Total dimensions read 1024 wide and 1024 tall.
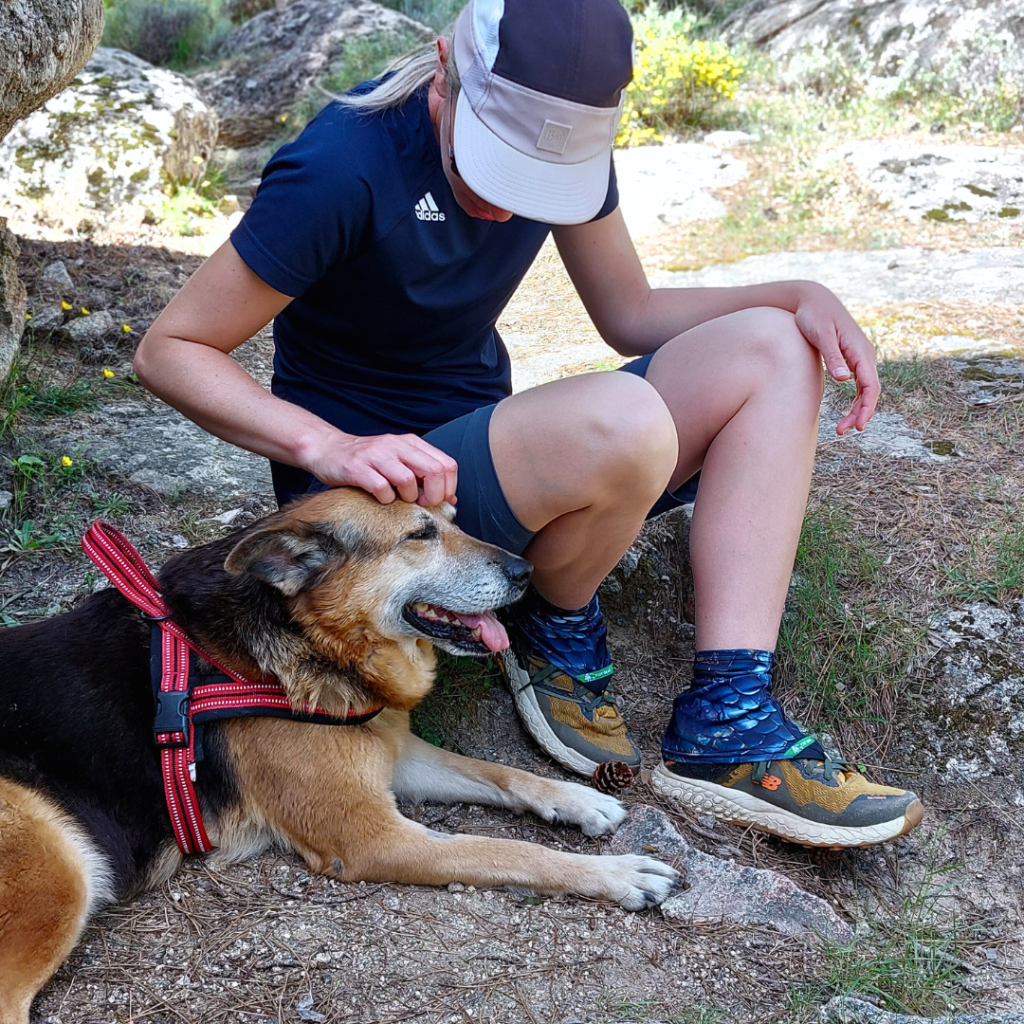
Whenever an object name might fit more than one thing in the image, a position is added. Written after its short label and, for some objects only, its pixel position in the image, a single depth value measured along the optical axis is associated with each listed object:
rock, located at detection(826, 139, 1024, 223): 7.45
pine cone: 2.89
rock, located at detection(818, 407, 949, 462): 4.29
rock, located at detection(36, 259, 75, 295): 5.32
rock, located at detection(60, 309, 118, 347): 4.90
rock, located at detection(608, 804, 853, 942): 2.43
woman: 2.23
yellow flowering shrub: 9.73
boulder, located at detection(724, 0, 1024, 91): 9.16
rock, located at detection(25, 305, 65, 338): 4.84
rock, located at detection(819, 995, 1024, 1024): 1.97
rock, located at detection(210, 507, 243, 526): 3.77
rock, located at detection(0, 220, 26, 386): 4.19
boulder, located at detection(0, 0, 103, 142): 3.33
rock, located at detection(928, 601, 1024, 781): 3.07
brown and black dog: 2.31
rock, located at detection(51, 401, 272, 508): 3.94
